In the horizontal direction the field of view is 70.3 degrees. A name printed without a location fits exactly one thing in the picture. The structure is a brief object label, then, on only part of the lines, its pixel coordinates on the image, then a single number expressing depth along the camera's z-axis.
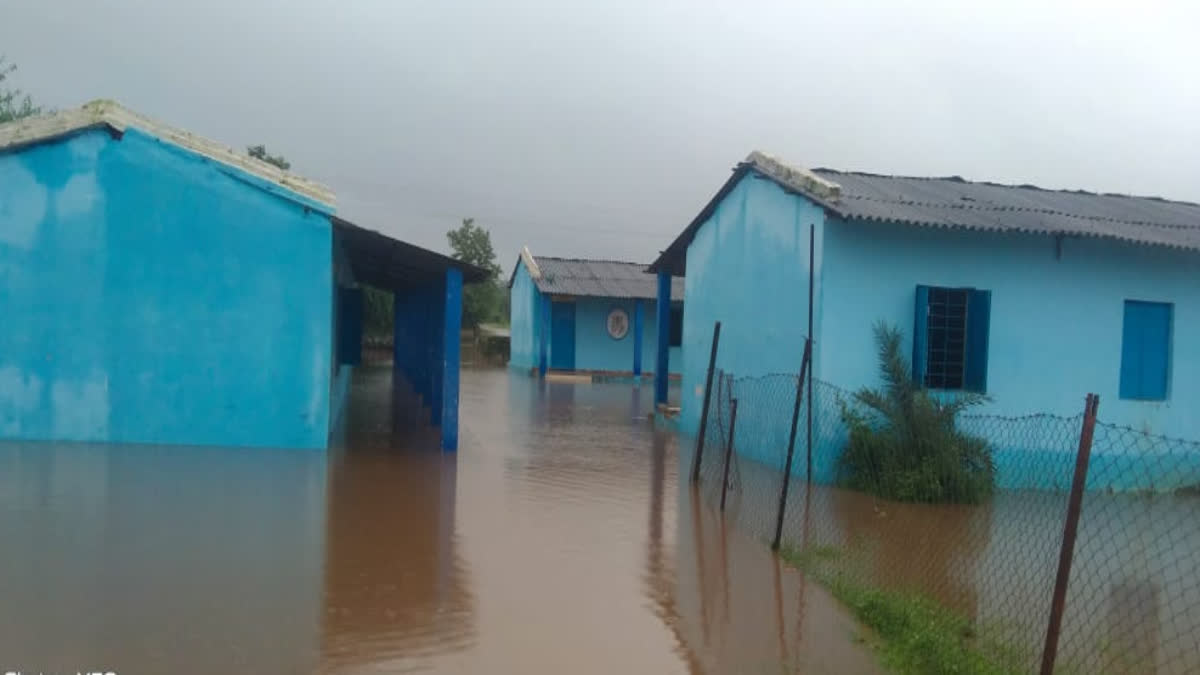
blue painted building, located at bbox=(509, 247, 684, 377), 29.19
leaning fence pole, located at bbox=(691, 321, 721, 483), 9.56
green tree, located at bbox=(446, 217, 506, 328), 48.34
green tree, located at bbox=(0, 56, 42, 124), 21.17
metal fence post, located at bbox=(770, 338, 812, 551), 7.26
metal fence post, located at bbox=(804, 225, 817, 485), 10.88
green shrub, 10.02
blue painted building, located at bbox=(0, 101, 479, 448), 10.78
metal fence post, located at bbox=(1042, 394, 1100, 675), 4.19
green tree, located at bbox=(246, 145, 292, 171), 34.47
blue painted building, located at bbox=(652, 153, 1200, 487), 11.09
